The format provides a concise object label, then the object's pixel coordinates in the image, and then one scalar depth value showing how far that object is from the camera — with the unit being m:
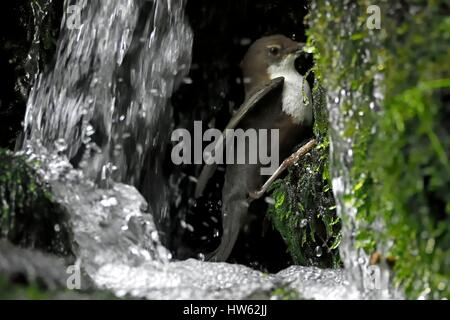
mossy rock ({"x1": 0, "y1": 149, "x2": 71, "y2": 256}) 1.92
